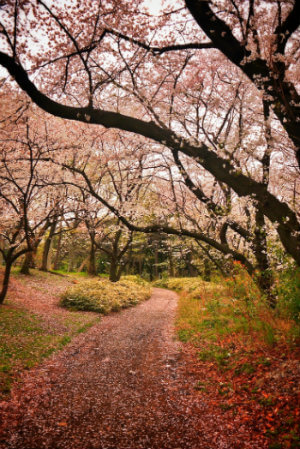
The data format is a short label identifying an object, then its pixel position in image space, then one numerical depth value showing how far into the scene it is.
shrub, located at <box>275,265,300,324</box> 4.73
